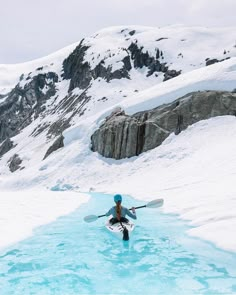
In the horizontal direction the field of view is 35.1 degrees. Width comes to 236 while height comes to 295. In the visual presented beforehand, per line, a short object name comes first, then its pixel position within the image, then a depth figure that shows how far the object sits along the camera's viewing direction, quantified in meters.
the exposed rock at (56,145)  65.90
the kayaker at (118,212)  15.14
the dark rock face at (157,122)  47.66
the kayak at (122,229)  13.61
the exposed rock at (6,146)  110.56
